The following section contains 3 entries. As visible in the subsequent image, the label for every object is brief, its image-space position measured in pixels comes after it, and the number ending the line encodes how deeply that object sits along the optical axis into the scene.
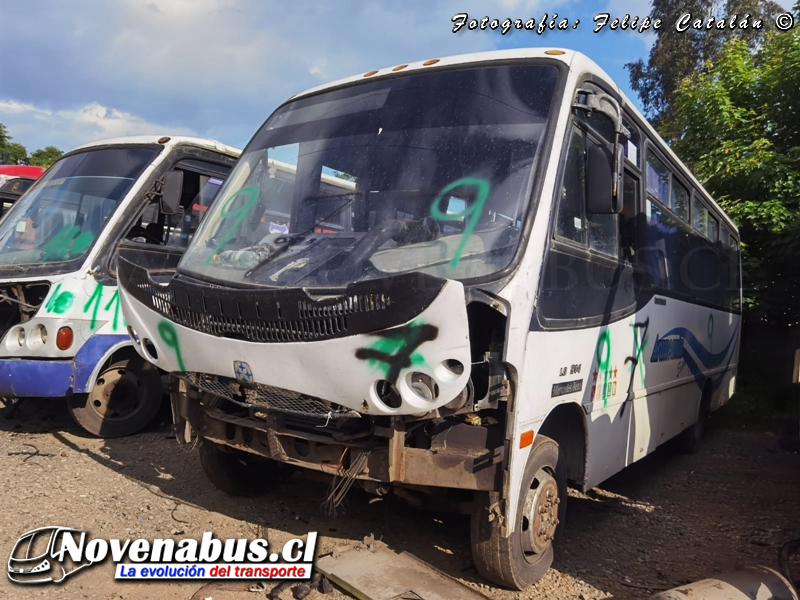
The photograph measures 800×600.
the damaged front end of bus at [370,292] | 3.05
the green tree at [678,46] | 23.25
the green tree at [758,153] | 11.23
